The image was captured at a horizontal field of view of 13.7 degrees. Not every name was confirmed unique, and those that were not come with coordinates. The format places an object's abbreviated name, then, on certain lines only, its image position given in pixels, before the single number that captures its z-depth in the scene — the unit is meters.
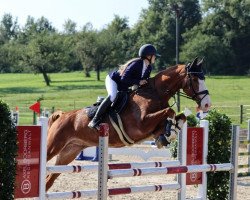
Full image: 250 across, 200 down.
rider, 12.61
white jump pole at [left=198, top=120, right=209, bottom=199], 13.37
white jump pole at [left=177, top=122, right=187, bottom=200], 12.81
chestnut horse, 12.15
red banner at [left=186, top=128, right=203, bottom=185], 13.32
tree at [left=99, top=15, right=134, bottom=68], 116.64
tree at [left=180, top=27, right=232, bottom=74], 114.84
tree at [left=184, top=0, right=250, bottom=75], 116.19
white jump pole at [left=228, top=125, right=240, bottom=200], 11.38
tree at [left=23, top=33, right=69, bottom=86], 105.80
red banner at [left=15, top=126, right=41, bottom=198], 9.75
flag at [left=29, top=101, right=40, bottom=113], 31.30
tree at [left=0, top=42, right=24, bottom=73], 121.57
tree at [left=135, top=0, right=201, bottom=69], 125.34
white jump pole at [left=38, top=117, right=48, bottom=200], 10.02
